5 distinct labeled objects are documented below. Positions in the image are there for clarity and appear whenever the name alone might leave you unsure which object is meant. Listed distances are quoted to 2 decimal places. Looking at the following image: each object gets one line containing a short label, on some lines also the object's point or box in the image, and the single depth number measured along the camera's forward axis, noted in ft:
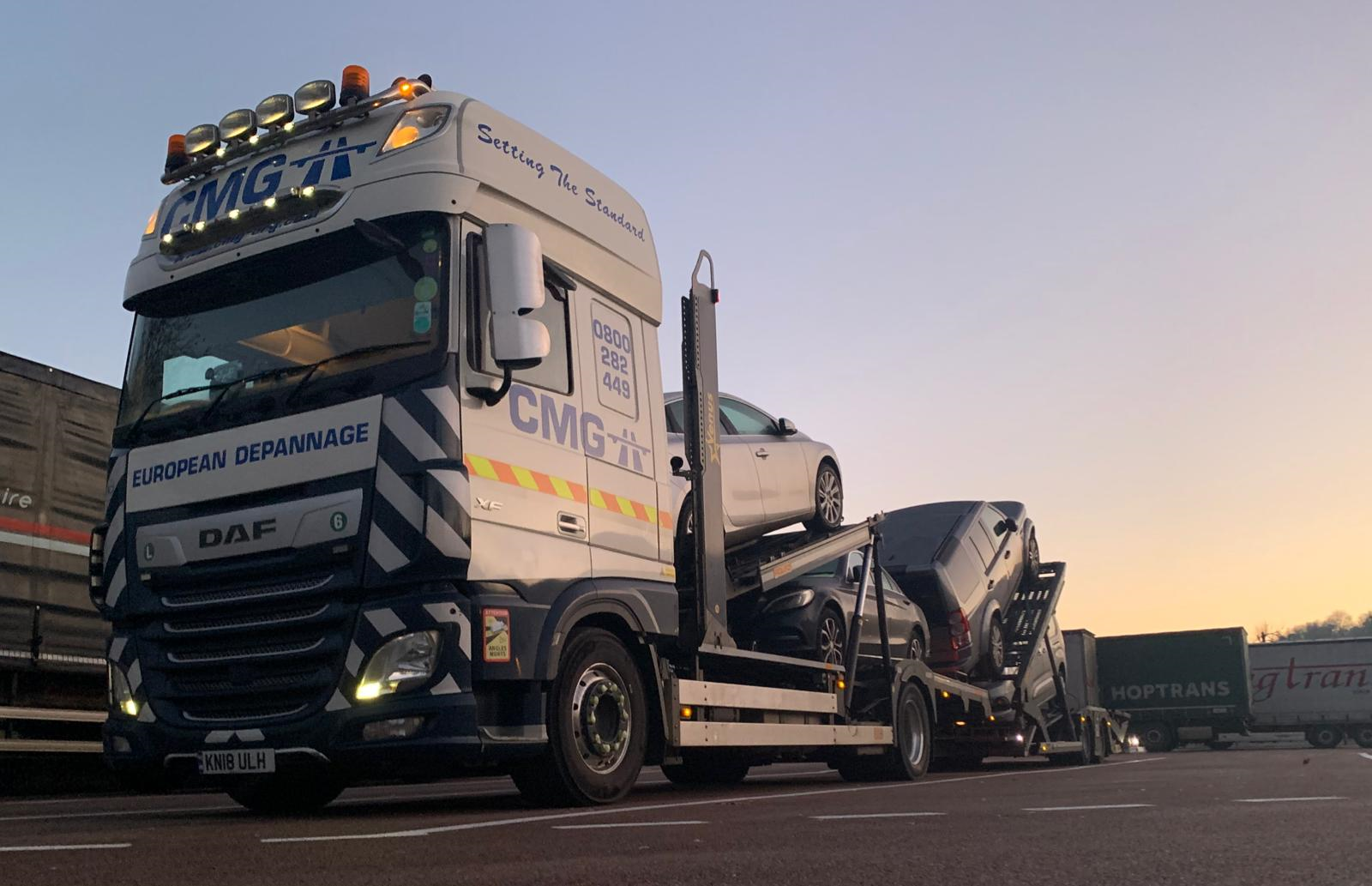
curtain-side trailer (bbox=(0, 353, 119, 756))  32.65
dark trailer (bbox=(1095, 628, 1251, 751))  114.42
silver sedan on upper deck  31.24
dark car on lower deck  31.83
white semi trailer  127.34
